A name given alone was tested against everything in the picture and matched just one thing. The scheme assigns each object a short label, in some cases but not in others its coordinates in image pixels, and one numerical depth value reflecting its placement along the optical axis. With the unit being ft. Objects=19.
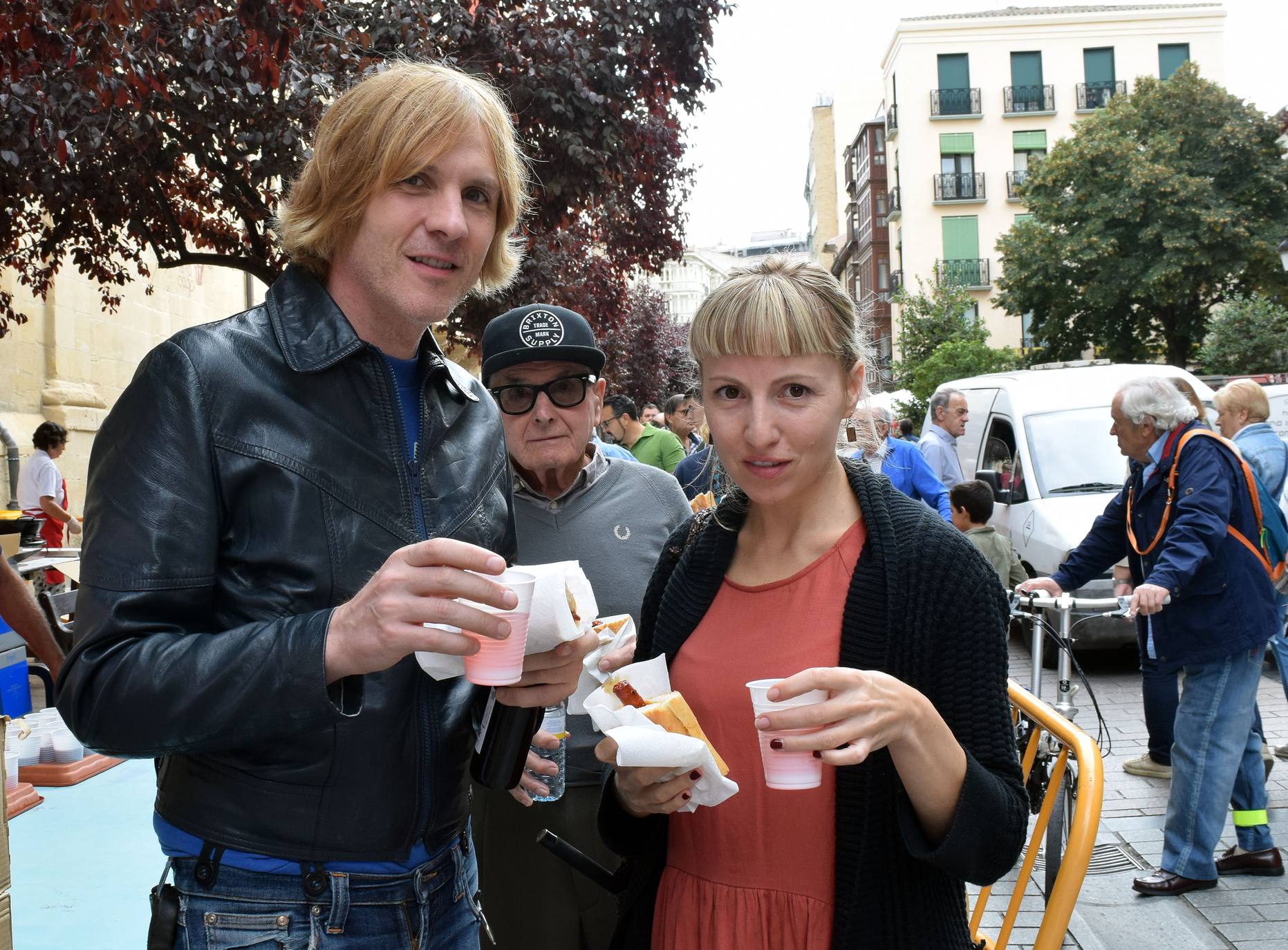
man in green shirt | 34.71
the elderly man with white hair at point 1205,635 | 16.65
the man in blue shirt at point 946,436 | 36.14
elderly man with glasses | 9.56
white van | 31.07
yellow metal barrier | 7.16
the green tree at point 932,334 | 128.88
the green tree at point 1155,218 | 114.62
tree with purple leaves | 18.78
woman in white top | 33.78
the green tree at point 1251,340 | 117.91
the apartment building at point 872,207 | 196.65
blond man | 4.91
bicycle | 10.56
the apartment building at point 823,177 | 286.46
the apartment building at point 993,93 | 165.37
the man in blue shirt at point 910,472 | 26.55
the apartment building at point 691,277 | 522.88
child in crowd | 24.57
